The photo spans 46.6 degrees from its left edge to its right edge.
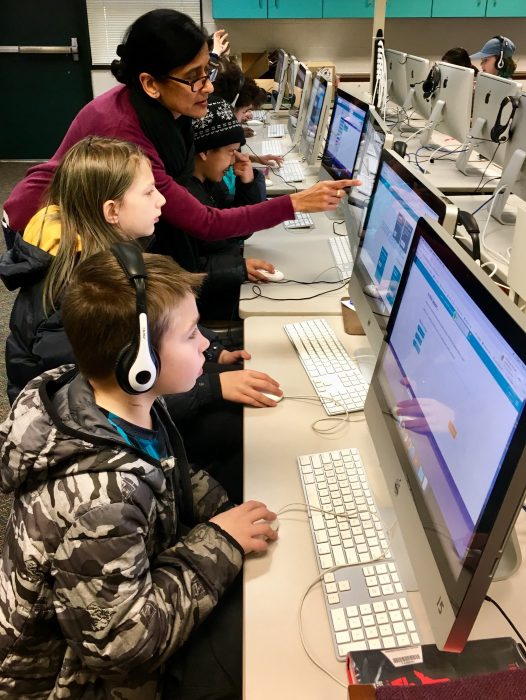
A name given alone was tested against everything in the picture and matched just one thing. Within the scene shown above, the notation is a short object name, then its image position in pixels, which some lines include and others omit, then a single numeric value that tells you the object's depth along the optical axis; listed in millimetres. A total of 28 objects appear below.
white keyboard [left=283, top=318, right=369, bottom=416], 1314
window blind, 5812
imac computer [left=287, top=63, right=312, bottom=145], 3432
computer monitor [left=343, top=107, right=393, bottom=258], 1586
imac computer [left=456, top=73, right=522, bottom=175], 2556
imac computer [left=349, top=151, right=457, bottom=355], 1051
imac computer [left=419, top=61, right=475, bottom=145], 3004
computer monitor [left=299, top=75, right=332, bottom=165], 2834
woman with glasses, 1648
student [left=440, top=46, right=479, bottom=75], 4289
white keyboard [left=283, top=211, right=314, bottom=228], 2455
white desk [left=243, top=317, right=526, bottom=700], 771
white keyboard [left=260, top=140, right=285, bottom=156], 3740
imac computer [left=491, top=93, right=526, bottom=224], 2318
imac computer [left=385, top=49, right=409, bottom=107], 4180
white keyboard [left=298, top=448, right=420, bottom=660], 814
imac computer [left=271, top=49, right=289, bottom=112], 4920
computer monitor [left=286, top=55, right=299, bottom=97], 4259
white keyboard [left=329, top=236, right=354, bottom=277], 2009
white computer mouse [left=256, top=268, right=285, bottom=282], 1946
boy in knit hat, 2039
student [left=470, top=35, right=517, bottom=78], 4395
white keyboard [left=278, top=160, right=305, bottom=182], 3156
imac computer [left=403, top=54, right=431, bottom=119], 3730
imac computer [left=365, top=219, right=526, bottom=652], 612
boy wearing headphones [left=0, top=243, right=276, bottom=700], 842
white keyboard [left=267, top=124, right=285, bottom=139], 4254
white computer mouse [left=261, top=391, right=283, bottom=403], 1336
